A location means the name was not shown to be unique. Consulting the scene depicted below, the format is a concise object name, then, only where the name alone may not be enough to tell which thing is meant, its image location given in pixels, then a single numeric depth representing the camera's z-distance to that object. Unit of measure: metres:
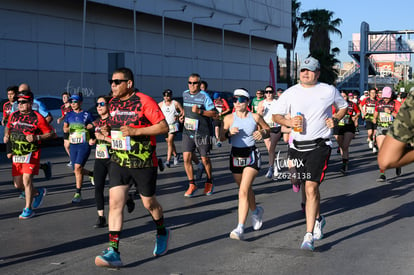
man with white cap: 7.02
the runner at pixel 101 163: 8.24
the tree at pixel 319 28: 73.56
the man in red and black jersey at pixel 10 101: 12.38
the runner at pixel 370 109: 18.58
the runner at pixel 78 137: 10.10
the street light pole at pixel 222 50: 47.44
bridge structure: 68.69
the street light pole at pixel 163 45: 39.54
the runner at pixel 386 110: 14.51
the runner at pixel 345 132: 14.59
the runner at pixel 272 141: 13.42
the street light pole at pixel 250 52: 51.53
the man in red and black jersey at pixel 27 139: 8.86
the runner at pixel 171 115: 15.29
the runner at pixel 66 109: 12.67
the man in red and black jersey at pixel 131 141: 6.31
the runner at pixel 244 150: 7.45
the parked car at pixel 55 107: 21.83
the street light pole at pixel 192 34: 42.38
